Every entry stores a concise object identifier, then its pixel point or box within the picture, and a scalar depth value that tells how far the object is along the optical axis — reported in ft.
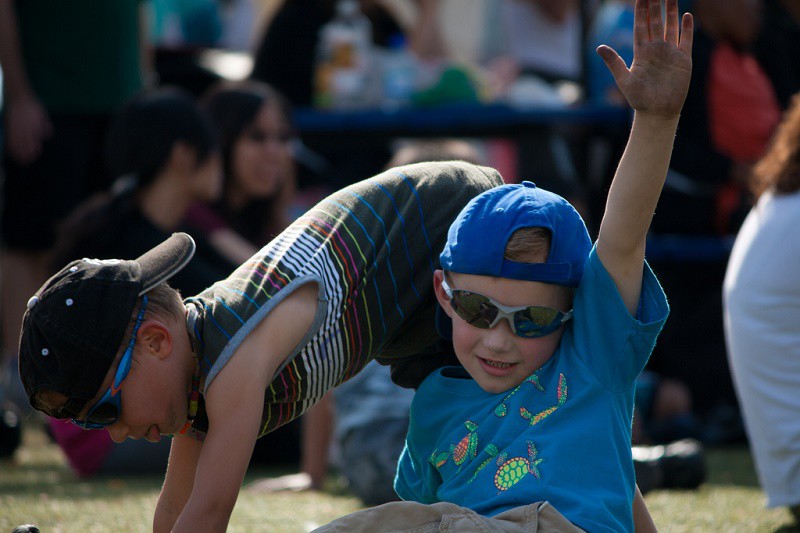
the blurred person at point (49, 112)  35.88
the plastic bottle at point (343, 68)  42.79
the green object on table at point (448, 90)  42.09
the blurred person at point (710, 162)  39.32
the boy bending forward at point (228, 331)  14.51
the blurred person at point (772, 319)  23.50
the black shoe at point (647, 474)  25.70
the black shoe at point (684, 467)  26.76
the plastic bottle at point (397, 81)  43.27
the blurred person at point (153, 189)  29.99
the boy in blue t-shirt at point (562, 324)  13.87
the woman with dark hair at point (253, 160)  35.73
